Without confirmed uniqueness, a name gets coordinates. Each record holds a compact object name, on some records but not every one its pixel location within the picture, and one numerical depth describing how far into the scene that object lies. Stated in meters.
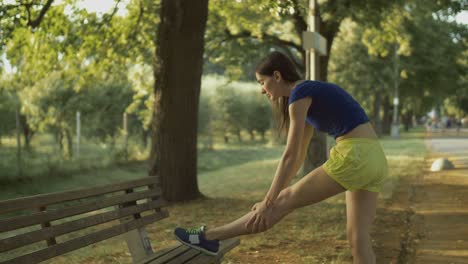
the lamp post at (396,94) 34.74
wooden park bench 3.60
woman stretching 3.75
